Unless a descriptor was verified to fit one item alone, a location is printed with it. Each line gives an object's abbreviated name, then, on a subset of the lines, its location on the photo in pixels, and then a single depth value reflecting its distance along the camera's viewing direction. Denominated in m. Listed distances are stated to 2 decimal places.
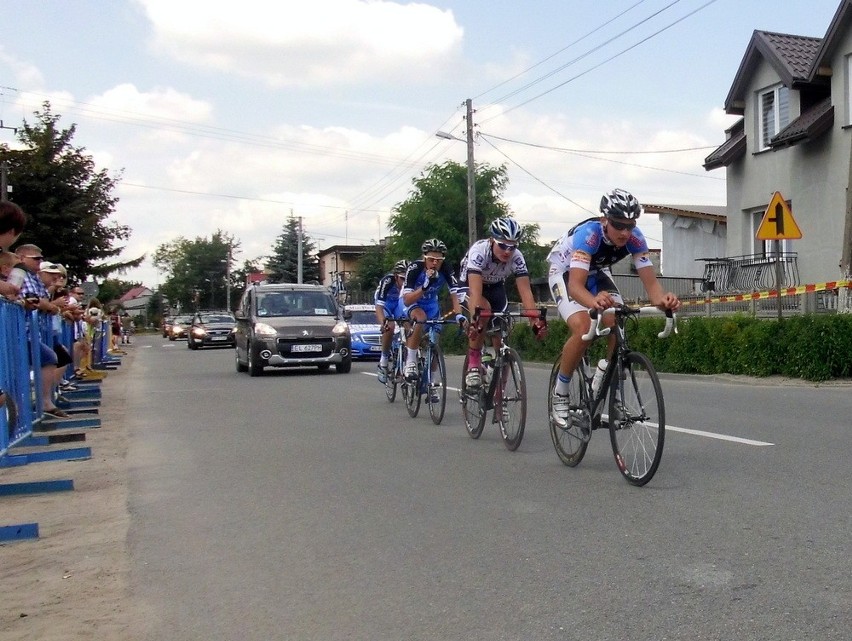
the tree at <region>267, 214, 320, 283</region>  94.81
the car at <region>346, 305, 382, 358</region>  27.69
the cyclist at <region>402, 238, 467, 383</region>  10.45
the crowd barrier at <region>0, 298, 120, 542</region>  8.26
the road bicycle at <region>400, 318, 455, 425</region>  10.53
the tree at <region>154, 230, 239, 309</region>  133.25
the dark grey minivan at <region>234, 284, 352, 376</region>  20.36
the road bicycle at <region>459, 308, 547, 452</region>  8.27
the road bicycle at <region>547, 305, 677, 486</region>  6.34
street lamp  35.69
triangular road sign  16.69
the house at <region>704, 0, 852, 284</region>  23.84
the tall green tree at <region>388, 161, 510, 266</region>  46.41
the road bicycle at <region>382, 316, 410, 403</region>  11.98
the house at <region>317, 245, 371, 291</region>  110.15
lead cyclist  6.60
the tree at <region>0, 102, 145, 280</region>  40.94
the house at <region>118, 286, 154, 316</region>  182.00
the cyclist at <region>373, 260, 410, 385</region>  12.96
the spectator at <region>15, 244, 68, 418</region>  10.38
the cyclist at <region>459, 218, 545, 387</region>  8.40
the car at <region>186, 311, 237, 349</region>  42.91
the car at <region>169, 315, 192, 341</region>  62.44
